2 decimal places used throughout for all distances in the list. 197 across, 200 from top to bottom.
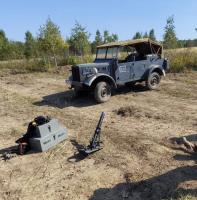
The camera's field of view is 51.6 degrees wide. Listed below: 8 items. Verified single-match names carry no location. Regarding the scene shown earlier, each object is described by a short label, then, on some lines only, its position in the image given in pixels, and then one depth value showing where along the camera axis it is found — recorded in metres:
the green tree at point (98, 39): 27.33
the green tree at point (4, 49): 17.51
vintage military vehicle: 6.21
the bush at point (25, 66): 11.90
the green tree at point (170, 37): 14.51
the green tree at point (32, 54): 14.09
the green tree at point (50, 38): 12.46
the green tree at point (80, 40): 14.32
